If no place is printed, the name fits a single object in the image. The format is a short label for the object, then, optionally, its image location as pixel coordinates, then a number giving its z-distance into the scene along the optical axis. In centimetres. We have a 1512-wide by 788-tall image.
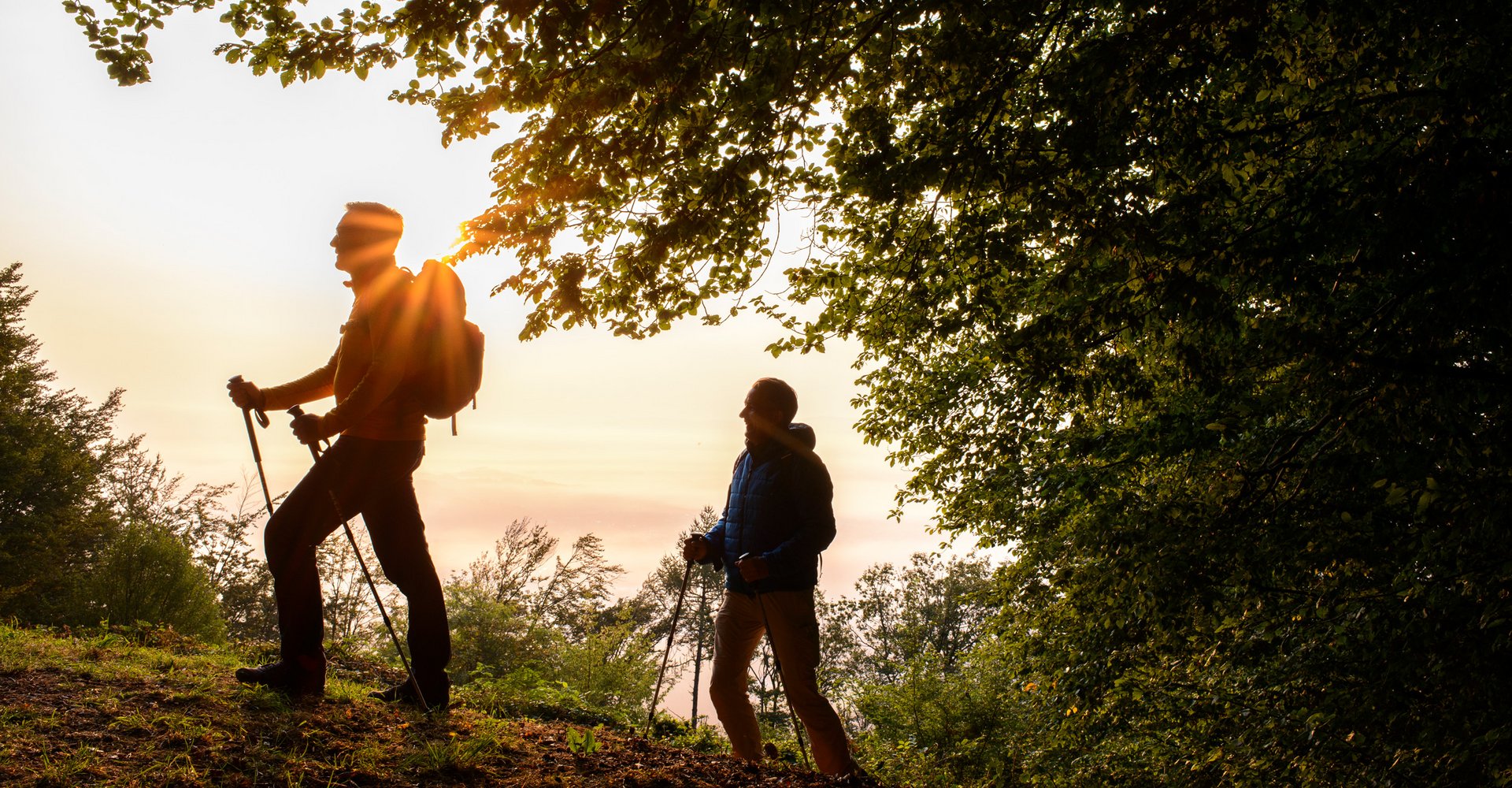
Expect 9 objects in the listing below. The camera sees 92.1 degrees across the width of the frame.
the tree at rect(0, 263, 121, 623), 2239
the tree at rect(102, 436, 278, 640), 2973
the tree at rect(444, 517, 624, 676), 1456
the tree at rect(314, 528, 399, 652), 2250
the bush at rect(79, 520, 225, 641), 1445
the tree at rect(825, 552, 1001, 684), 3938
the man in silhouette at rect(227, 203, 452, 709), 311
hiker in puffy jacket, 359
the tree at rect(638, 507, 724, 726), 3716
